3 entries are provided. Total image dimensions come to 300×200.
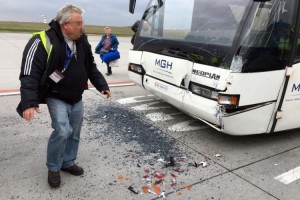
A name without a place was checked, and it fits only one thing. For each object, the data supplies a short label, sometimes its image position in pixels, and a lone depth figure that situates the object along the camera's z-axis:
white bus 4.04
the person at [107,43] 9.45
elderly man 2.95
